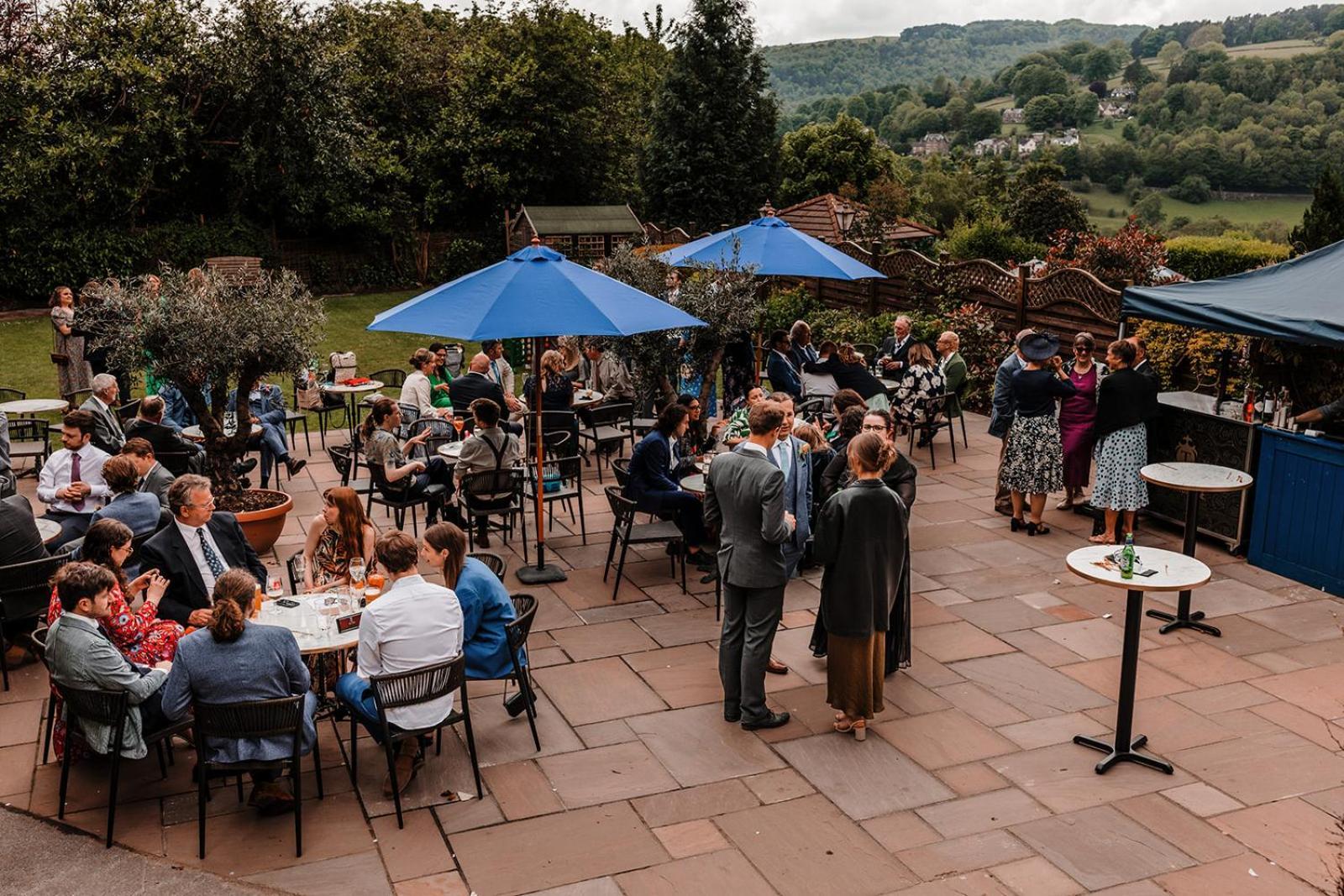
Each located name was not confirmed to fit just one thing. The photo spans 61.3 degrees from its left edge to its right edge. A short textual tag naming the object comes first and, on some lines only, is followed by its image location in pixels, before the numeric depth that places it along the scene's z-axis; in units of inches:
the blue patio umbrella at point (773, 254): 430.3
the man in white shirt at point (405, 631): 193.9
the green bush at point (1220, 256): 735.1
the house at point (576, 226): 780.0
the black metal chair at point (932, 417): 434.9
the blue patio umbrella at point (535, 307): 281.7
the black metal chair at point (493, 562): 231.1
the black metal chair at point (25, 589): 248.7
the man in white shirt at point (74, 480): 297.3
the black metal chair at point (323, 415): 464.4
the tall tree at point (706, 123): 1135.0
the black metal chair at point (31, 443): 398.9
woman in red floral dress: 202.1
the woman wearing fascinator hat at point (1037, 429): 344.5
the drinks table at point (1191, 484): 271.7
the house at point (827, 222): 882.1
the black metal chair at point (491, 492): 323.0
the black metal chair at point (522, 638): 213.9
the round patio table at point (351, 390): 461.4
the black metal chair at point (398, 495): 332.8
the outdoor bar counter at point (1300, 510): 301.0
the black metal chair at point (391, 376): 514.9
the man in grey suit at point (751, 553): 216.2
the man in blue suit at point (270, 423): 398.6
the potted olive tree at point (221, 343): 307.1
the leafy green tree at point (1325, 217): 632.4
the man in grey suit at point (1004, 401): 356.2
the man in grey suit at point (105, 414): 354.0
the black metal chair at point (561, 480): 346.9
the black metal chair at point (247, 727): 182.9
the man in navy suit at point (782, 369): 420.8
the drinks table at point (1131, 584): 205.9
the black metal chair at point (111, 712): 187.6
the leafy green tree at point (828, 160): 1437.0
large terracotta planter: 323.0
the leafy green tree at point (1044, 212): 1225.4
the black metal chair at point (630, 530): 299.1
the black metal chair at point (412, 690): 192.1
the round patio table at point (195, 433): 390.8
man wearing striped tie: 228.5
